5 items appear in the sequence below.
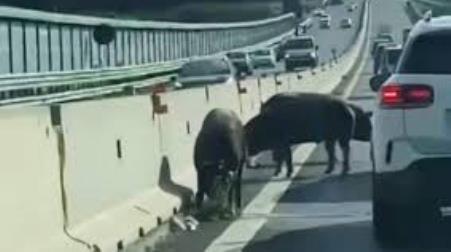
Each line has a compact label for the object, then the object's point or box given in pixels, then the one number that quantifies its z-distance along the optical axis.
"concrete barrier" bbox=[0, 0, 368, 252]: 9.30
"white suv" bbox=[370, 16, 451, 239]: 11.16
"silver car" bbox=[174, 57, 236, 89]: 43.00
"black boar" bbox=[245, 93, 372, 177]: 17.44
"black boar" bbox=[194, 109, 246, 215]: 14.01
